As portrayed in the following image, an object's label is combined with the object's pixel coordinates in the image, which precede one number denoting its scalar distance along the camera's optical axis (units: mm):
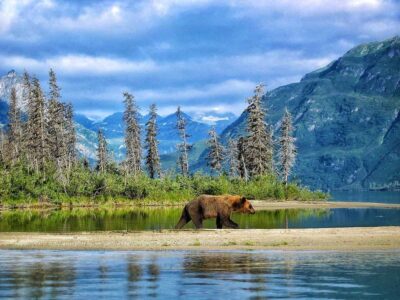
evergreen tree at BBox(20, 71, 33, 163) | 114338
